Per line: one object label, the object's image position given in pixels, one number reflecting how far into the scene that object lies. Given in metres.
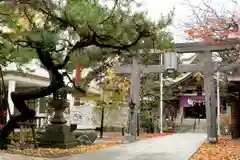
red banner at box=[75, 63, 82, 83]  12.29
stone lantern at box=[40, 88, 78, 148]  11.92
